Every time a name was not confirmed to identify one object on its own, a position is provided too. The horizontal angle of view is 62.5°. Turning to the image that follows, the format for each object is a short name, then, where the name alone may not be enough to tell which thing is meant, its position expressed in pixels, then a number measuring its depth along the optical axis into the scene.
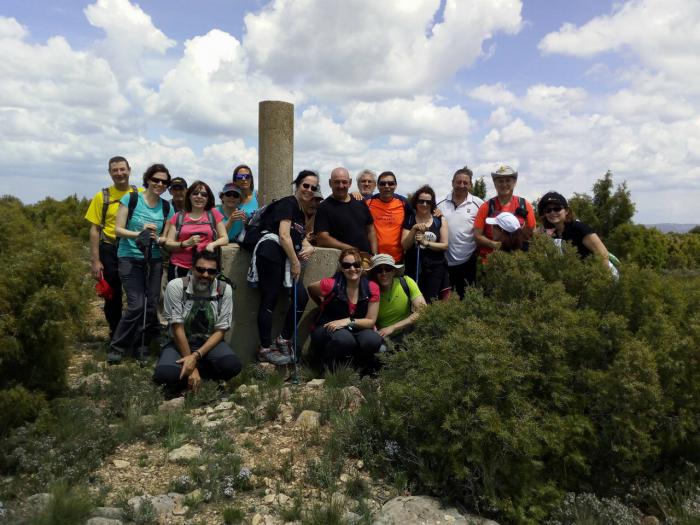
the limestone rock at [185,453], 4.06
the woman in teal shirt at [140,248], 5.88
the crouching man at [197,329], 5.14
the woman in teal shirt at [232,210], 6.25
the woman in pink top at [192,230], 5.76
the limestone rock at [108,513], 3.36
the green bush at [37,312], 4.18
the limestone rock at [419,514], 3.47
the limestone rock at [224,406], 4.94
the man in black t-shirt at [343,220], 5.94
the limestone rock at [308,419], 4.54
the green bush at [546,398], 3.70
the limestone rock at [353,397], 4.87
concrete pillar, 7.91
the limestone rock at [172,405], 4.87
